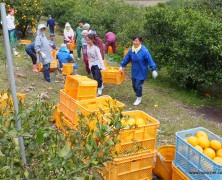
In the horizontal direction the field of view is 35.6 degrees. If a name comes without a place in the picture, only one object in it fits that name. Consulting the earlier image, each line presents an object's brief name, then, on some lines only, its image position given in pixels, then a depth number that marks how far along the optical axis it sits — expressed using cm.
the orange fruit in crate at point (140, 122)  448
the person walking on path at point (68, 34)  1309
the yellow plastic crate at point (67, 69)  953
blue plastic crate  359
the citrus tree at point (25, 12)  1468
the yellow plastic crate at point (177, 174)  407
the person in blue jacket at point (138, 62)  715
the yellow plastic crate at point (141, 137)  411
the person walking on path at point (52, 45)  1136
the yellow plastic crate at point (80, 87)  585
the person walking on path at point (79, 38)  1172
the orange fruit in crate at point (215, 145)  411
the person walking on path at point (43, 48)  851
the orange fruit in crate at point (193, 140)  413
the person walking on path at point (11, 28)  1187
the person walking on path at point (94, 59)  784
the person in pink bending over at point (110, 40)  1288
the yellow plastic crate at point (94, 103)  532
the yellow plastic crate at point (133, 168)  418
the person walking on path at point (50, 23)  1797
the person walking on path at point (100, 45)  810
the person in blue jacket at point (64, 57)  977
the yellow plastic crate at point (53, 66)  977
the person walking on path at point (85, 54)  972
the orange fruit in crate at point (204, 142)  411
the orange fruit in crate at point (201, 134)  432
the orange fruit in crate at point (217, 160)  380
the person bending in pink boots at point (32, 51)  960
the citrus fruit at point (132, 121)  441
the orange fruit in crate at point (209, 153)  394
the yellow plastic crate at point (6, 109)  224
